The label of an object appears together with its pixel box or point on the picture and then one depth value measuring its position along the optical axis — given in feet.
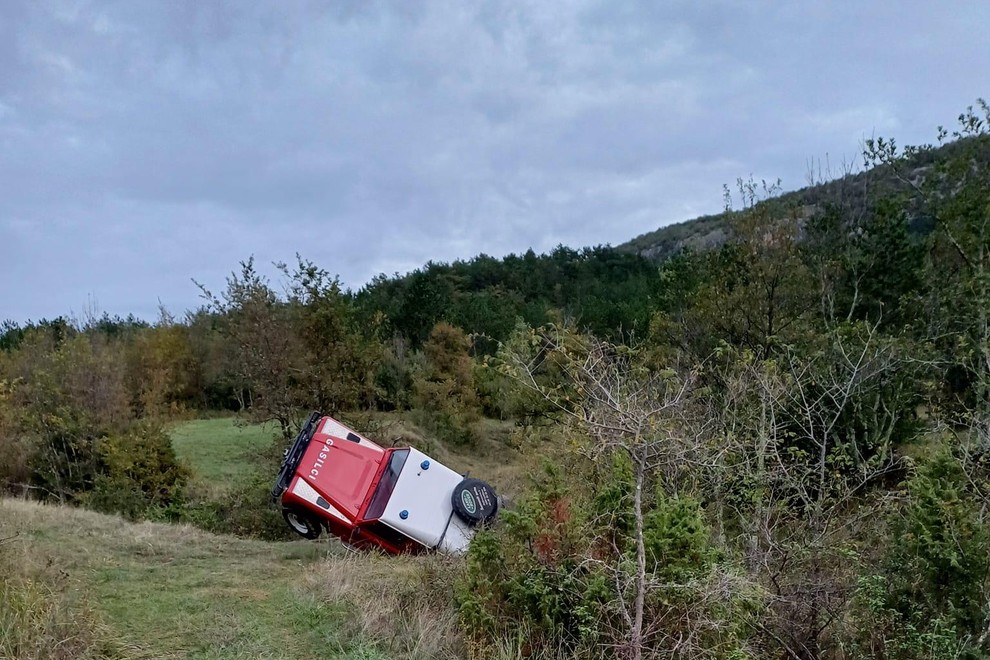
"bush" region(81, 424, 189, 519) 42.14
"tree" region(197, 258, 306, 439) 45.50
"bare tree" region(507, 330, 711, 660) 15.58
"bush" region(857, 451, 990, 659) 17.97
